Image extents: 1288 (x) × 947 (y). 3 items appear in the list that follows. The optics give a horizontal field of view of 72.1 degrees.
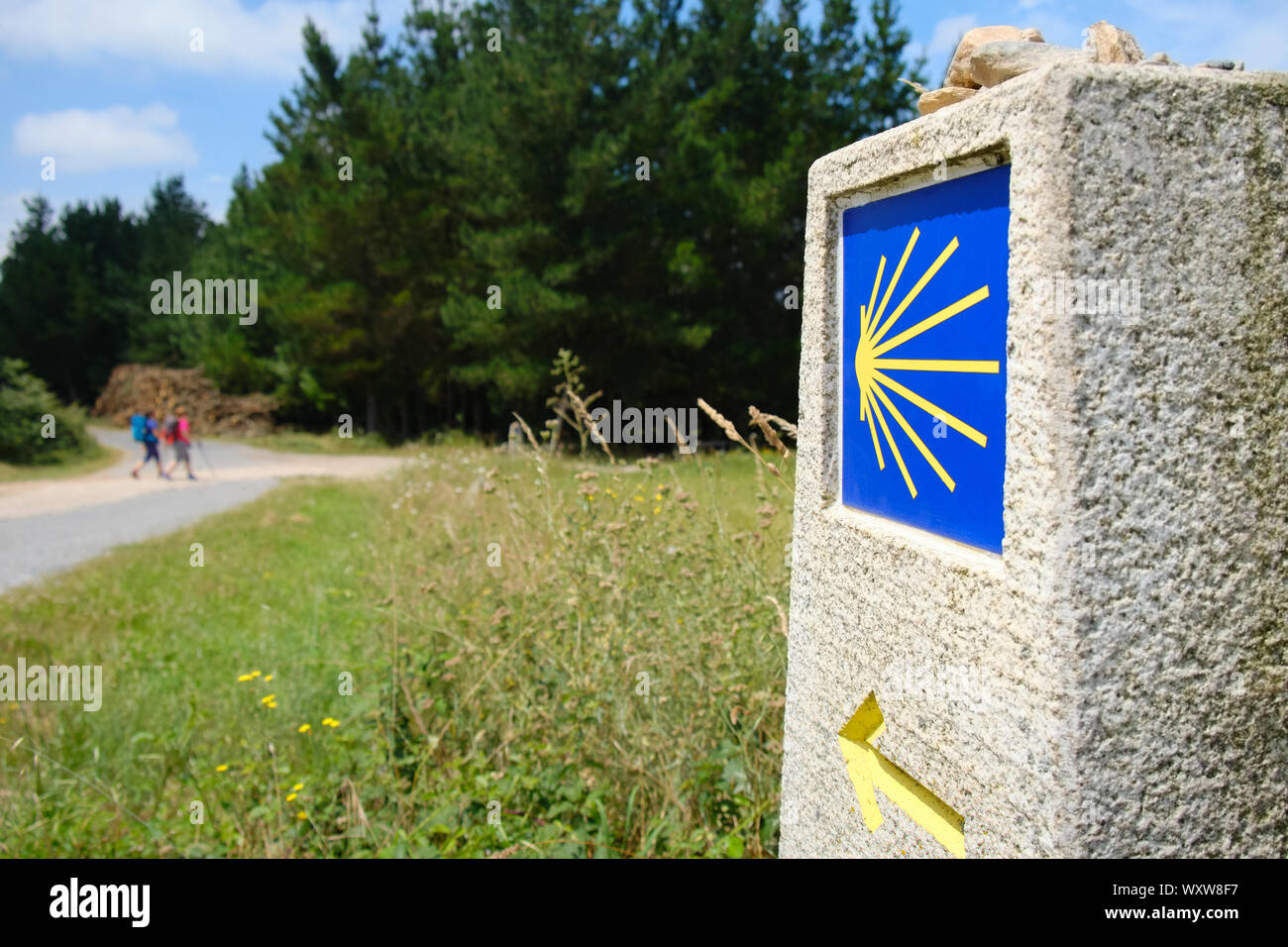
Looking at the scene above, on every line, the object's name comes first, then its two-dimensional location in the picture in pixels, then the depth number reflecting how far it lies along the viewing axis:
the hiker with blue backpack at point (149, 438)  16.49
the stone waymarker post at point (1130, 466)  1.37
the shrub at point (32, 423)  18.55
